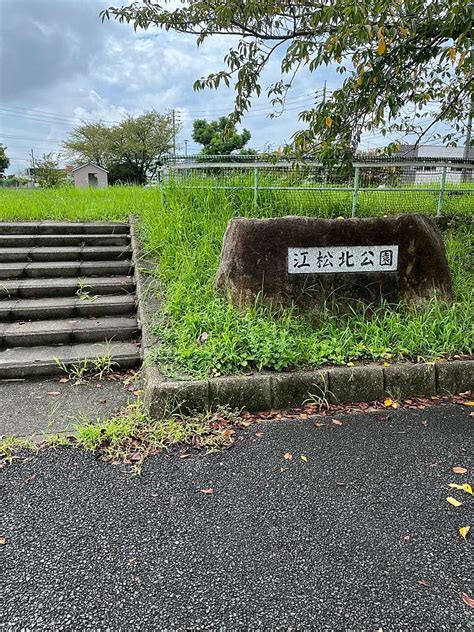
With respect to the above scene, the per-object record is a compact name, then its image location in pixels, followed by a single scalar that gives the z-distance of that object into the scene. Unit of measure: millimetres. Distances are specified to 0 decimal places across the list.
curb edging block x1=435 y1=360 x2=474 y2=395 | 3369
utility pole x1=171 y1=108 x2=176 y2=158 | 36238
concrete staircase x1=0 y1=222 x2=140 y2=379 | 4035
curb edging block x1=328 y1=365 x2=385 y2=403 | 3262
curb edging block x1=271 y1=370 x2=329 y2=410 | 3180
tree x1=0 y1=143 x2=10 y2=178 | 37375
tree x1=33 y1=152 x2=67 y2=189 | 17153
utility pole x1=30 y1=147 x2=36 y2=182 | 18111
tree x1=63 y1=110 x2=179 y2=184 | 35188
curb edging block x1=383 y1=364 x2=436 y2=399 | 3314
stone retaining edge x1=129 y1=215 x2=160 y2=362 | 3779
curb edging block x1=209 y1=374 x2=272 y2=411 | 3084
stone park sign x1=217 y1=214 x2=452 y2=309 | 3924
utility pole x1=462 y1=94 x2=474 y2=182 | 5230
